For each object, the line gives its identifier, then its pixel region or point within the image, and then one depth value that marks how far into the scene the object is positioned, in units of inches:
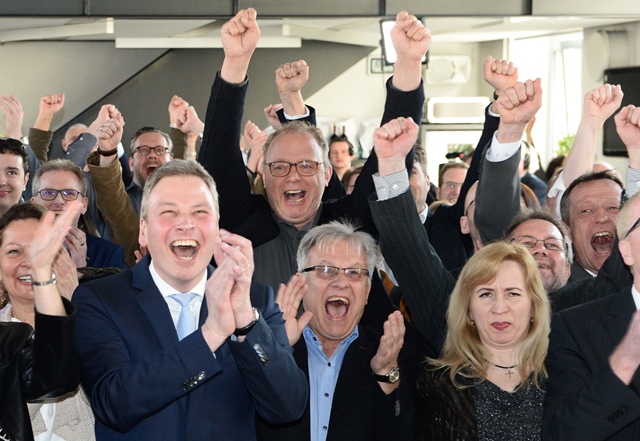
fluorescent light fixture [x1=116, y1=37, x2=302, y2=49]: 386.6
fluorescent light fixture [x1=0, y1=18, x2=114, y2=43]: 360.5
